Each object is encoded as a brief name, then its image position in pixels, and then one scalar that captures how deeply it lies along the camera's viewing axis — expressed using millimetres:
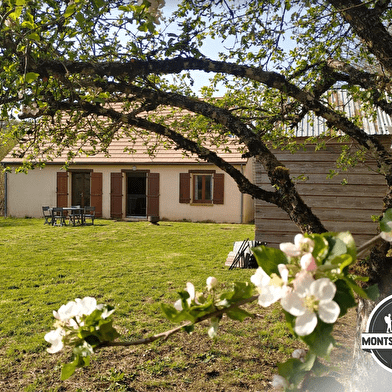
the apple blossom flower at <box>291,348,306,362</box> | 869
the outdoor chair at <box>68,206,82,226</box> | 14395
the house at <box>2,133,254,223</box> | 16031
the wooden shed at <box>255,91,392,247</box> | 7566
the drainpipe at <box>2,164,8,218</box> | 17344
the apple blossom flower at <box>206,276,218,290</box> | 771
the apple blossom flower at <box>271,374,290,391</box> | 775
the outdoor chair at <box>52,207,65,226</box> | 14180
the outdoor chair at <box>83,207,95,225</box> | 14442
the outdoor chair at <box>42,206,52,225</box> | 14437
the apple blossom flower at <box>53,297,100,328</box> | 750
